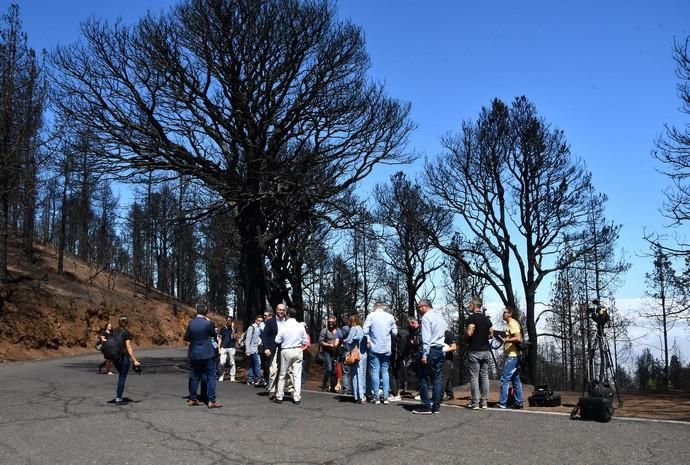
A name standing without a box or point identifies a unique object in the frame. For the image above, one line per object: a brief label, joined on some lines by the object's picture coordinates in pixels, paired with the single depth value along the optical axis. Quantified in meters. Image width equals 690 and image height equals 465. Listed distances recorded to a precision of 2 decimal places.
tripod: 10.42
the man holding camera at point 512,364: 11.19
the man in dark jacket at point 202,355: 10.59
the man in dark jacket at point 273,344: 12.59
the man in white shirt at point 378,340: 11.72
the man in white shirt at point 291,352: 11.65
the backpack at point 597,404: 9.30
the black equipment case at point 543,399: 11.76
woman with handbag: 12.05
